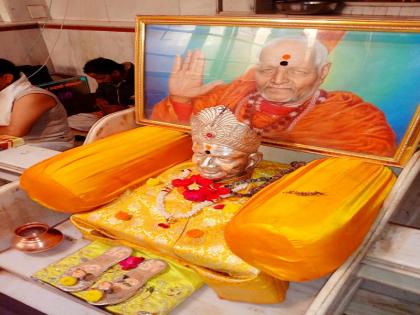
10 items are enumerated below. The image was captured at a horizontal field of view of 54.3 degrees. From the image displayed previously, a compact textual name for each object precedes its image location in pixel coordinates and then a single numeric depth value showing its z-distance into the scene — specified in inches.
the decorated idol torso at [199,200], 44.6
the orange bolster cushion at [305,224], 33.4
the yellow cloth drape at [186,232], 39.9
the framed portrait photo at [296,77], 47.4
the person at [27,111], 85.1
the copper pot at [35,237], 50.9
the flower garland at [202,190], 48.5
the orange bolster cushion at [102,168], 50.0
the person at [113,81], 111.7
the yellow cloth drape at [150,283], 40.3
